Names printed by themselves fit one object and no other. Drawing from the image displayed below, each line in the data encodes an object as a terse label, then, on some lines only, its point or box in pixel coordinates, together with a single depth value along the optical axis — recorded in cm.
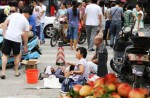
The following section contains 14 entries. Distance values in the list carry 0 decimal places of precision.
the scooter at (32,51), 1123
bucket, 898
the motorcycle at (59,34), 1561
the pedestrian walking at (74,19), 1412
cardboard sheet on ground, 858
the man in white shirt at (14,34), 940
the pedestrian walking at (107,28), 1618
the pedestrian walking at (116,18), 1483
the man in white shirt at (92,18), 1376
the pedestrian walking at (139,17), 1525
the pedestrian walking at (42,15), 1559
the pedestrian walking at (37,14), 1508
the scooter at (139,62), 731
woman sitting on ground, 770
